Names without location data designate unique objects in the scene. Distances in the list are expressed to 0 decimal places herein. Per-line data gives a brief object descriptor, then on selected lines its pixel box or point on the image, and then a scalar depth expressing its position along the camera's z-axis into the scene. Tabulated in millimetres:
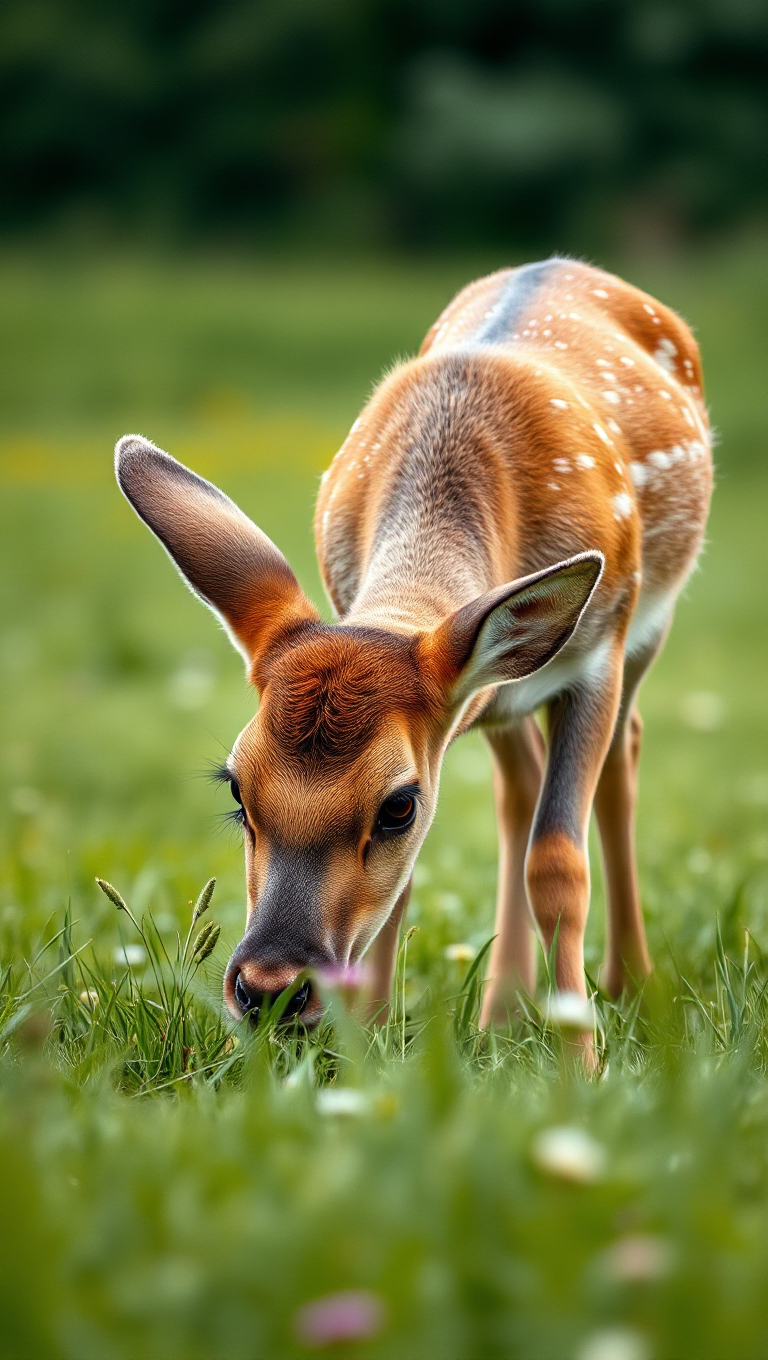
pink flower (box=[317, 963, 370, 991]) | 5355
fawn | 5863
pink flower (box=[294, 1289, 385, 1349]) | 3084
